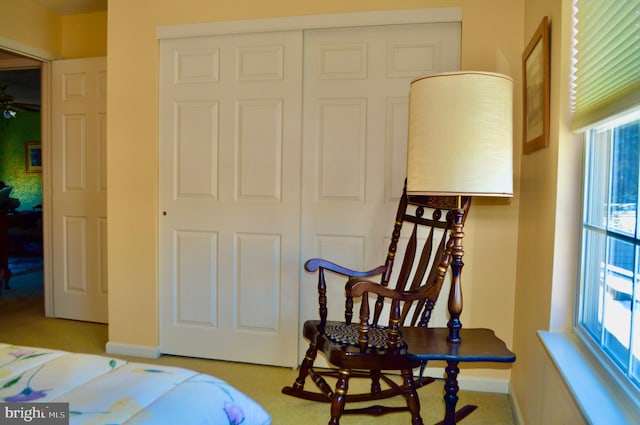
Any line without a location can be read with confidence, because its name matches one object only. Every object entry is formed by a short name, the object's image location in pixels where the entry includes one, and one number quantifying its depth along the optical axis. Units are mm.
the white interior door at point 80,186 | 3414
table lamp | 1454
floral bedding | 928
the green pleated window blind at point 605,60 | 937
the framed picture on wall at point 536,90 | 1625
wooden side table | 1453
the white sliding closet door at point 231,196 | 2561
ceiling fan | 4925
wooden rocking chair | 1663
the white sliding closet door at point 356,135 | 2420
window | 1064
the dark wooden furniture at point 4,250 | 4422
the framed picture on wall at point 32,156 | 6773
